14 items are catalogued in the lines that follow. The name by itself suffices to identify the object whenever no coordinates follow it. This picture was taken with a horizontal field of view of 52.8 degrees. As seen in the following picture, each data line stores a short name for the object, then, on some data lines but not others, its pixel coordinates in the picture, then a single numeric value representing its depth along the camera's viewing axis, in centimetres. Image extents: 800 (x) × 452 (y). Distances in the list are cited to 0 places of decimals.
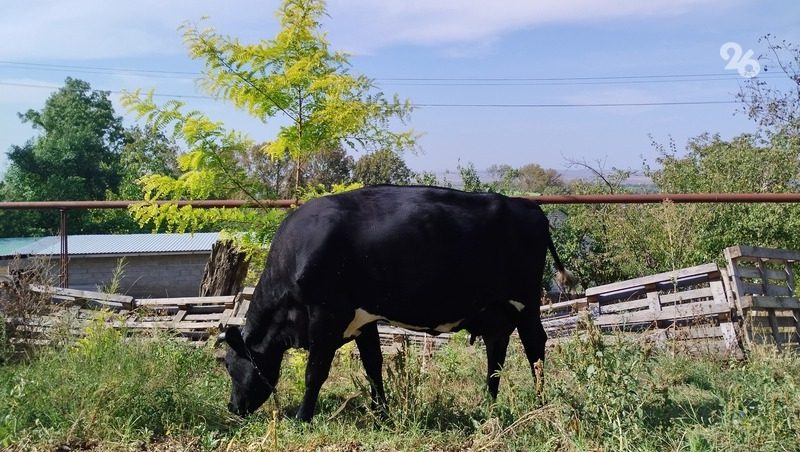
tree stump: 1027
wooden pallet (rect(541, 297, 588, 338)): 948
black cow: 553
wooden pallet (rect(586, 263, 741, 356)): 809
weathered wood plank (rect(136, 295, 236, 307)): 941
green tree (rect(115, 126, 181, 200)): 4038
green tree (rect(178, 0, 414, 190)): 675
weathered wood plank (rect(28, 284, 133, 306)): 927
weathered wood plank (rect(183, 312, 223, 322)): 928
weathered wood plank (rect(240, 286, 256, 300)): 877
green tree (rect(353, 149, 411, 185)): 3372
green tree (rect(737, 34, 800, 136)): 1947
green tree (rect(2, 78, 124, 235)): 3566
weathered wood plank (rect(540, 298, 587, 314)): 984
